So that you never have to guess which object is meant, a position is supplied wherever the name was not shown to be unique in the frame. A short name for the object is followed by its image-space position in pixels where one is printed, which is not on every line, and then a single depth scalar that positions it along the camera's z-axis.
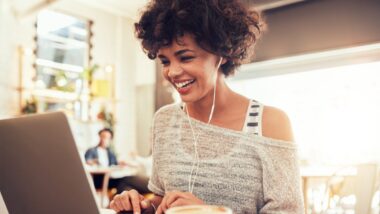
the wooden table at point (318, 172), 1.53
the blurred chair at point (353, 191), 1.27
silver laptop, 0.73
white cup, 0.57
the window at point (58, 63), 6.30
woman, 1.04
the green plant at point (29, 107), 5.88
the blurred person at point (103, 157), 5.41
